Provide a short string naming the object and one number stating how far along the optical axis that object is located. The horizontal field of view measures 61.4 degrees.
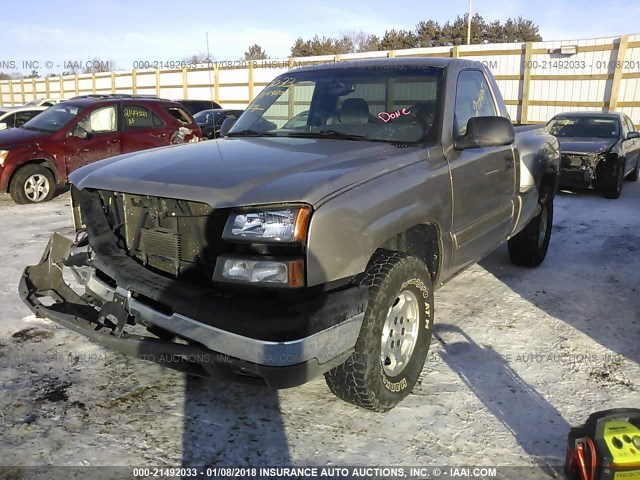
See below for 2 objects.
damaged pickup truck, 2.38
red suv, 8.62
